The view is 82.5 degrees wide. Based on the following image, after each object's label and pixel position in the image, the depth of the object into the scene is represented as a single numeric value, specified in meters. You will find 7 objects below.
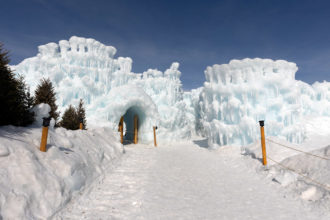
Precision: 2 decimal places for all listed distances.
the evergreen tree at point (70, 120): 12.23
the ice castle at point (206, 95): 17.23
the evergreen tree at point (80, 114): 13.16
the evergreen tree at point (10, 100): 4.64
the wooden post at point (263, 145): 8.06
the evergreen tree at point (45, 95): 9.94
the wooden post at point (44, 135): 4.25
